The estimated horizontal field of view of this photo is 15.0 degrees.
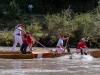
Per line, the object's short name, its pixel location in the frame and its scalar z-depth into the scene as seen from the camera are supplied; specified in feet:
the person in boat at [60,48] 86.20
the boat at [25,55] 78.07
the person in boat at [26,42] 80.23
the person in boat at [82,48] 86.35
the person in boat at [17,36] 83.05
